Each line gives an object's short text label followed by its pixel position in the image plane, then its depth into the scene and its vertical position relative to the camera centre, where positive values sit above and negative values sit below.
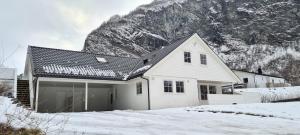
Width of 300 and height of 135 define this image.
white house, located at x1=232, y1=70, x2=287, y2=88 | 26.39 +0.08
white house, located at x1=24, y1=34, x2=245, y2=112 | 11.78 +0.30
